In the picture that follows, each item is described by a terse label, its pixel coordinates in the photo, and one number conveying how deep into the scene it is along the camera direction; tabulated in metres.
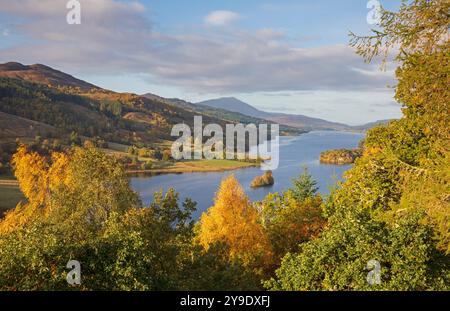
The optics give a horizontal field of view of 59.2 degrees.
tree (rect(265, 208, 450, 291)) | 13.00
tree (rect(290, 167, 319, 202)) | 47.14
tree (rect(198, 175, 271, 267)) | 22.56
